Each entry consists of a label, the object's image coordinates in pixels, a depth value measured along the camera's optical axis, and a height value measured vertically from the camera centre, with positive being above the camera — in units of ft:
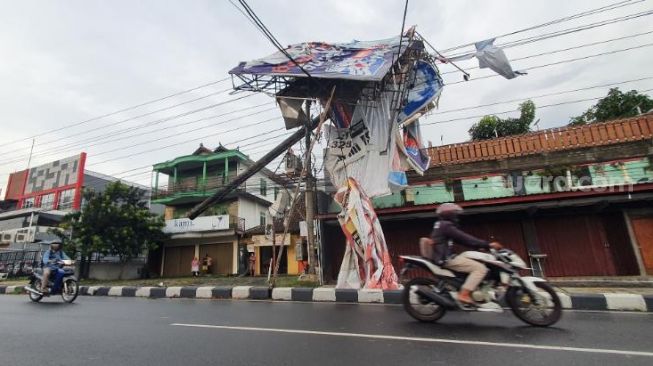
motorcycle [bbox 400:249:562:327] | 14.38 -1.26
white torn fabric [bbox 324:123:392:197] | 34.99 +11.44
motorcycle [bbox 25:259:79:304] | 27.94 -0.06
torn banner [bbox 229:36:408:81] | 34.60 +22.58
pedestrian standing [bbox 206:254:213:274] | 75.41 +2.86
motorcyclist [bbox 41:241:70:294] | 27.99 +1.74
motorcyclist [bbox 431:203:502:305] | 14.79 +0.69
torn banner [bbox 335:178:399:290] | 30.81 +2.01
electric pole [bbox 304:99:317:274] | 41.32 +7.84
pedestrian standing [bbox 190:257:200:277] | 70.54 +1.85
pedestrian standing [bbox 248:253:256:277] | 70.28 +2.04
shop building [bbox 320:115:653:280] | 36.19 +6.55
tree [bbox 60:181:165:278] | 65.41 +10.65
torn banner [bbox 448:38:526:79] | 32.60 +18.91
